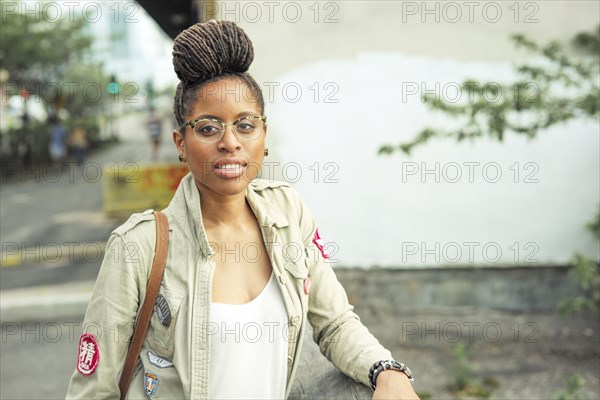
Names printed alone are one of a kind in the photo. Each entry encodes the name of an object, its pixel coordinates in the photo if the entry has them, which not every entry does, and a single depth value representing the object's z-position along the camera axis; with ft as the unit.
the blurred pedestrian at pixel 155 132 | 61.41
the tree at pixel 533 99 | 15.25
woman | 5.46
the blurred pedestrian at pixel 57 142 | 59.11
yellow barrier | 32.68
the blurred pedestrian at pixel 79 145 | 59.49
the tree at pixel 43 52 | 59.16
